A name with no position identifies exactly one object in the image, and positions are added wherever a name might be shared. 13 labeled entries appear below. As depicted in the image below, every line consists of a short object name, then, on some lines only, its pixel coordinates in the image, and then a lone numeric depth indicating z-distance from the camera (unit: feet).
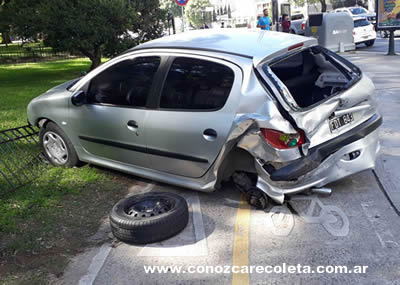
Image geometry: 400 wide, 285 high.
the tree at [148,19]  55.01
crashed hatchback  13.06
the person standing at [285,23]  77.86
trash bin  52.75
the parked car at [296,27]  85.09
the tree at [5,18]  48.07
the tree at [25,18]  43.57
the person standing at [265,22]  60.13
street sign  43.53
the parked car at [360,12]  88.28
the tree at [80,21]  42.83
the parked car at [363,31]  61.46
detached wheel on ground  12.37
